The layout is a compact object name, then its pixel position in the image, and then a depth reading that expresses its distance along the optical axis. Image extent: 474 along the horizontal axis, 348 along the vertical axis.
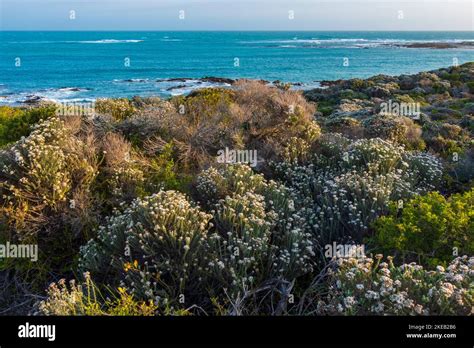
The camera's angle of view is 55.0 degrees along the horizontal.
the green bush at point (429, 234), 5.73
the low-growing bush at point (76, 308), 4.28
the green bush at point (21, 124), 10.70
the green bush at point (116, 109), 11.81
